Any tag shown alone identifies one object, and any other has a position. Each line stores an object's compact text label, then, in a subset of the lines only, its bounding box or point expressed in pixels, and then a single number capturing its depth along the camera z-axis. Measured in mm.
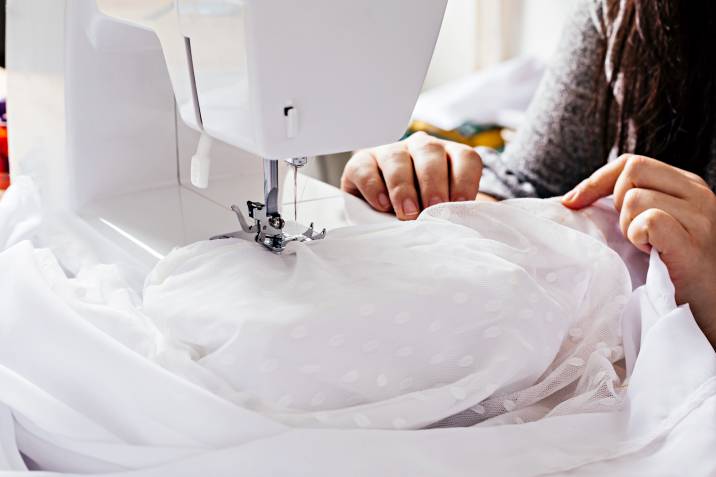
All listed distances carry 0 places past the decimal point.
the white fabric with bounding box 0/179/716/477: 548
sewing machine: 641
